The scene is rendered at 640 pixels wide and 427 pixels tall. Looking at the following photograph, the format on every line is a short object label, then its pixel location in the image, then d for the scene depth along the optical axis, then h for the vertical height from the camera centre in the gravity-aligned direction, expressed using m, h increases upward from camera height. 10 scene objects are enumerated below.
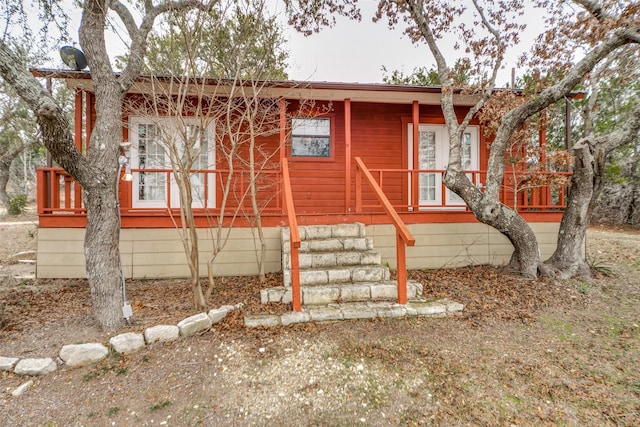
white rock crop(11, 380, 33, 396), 2.25 -1.35
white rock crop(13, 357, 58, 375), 2.44 -1.27
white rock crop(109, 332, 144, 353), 2.67 -1.18
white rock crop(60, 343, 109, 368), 2.54 -1.22
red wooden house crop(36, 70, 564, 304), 4.75 +0.42
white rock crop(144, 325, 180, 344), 2.80 -1.16
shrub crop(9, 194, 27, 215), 13.29 +0.36
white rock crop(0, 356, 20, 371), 2.47 -1.26
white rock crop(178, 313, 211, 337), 2.93 -1.13
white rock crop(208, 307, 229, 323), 3.19 -1.12
